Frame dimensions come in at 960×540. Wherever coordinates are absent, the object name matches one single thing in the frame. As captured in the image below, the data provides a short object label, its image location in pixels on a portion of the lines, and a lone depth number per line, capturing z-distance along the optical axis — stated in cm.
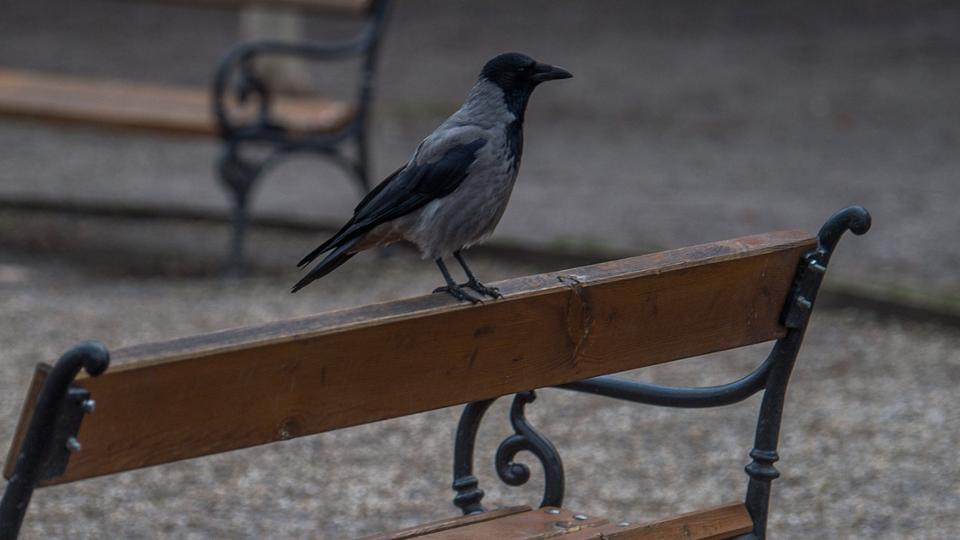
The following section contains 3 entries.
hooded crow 590
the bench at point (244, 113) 1329
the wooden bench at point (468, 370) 379
